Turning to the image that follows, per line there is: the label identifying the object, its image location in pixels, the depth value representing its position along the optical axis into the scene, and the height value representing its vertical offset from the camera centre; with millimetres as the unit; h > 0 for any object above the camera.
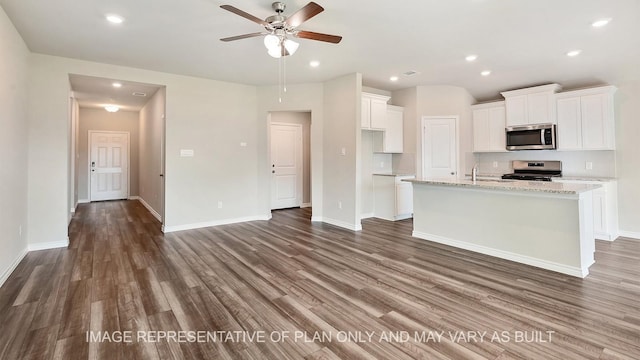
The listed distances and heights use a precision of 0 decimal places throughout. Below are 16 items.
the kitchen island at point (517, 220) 3174 -421
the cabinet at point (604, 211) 4551 -414
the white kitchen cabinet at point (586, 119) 4707 +1076
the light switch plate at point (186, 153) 5328 +654
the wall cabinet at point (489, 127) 5875 +1194
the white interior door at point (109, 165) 8750 +746
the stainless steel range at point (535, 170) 5383 +295
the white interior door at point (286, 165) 7438 +578
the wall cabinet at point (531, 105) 5215 +1469
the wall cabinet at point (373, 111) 5625 +1466
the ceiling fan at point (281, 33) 2700 +1511
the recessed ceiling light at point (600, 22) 3237 +1794
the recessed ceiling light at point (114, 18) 3085 +1802
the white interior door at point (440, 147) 6094 +819
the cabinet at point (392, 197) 5980 -215
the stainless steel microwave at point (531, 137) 5199 +888
